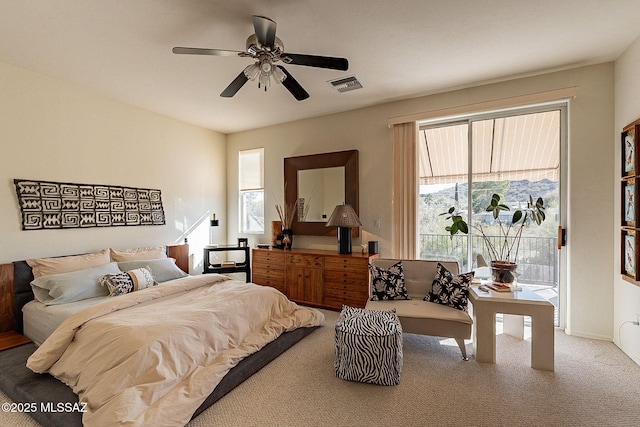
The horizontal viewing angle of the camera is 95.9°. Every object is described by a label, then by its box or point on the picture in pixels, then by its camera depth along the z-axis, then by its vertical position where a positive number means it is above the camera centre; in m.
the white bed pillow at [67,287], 2.84 -0.76
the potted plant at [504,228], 3.19 -0.20
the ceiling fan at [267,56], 2.17 +1.22
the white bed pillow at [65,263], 3.08 -0.58
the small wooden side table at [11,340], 2.67 -1.23
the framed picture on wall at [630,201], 2.60 +0.11
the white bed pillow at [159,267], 3.57 -0.71
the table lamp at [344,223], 3.98 -0.15
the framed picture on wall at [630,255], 2.60 -0.40
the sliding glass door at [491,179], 3.50 +0.43
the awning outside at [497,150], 3.50 +0.81
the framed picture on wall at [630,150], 2.60 +0.59
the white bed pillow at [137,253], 3.72 -0.56
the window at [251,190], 5.37 +0.42
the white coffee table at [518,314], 2.52 -0.96
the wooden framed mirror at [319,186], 4.42 +0.41
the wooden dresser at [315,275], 3.93 -0.94
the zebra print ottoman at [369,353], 2.31 -1.15
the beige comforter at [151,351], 1.74 -1.01
